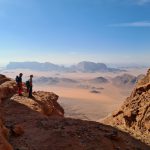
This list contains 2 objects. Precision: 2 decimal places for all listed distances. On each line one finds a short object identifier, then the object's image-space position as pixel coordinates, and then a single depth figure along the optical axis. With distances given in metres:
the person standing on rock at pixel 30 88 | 10.30
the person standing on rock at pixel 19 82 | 10.34
